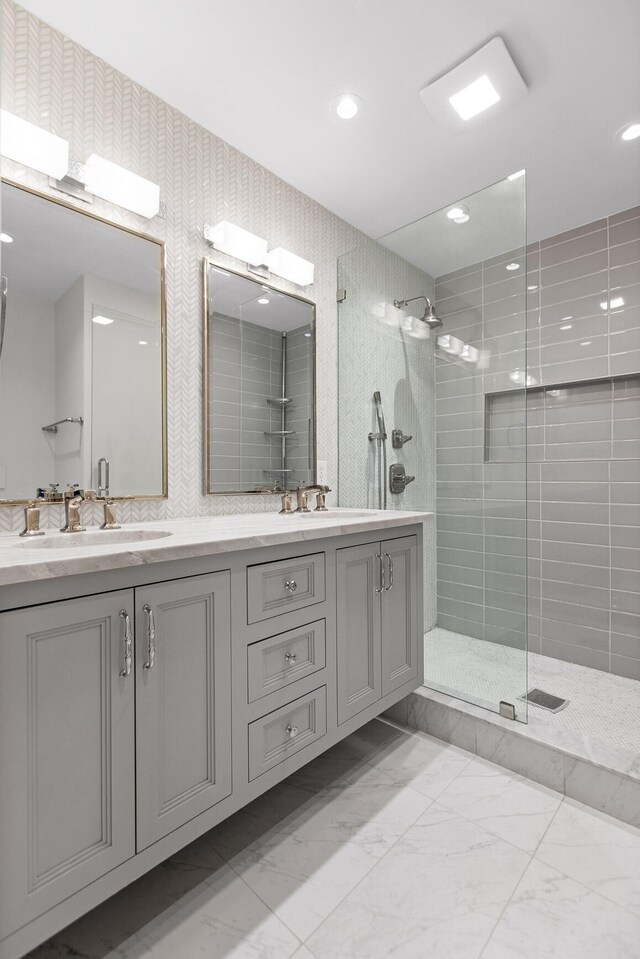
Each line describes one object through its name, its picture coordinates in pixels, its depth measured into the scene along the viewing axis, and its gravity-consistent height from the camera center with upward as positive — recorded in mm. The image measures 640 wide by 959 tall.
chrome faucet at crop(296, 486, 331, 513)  2211 -63
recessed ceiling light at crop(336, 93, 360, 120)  1756 +1424
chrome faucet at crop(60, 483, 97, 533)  1400 -86
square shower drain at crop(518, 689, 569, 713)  2088 -989
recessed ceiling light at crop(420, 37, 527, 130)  1579 +1407
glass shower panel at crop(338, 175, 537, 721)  2062 +373
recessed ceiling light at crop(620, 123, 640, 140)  1938 +1454
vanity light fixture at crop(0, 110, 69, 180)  1362 +997
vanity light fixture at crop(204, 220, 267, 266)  1915 +1008
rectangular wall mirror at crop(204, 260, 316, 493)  1929 +432
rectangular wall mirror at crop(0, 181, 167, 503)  1399 +419
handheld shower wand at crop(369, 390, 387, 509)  2527 +190
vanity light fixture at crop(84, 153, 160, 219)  1542 +1002
